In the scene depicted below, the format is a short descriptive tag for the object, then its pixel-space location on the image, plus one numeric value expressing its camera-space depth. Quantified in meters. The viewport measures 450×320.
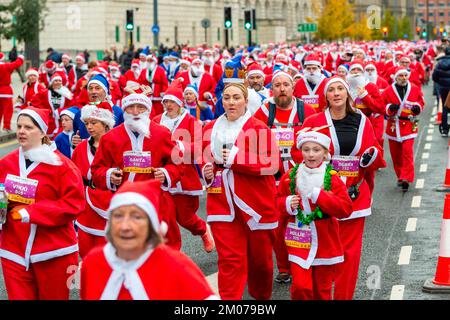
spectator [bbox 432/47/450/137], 25.55
